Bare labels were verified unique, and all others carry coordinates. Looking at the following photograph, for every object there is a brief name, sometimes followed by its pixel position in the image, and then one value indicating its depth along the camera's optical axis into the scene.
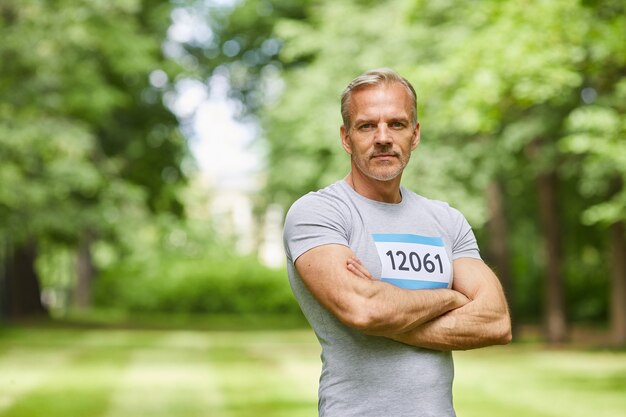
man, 3.47
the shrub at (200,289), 43.50
